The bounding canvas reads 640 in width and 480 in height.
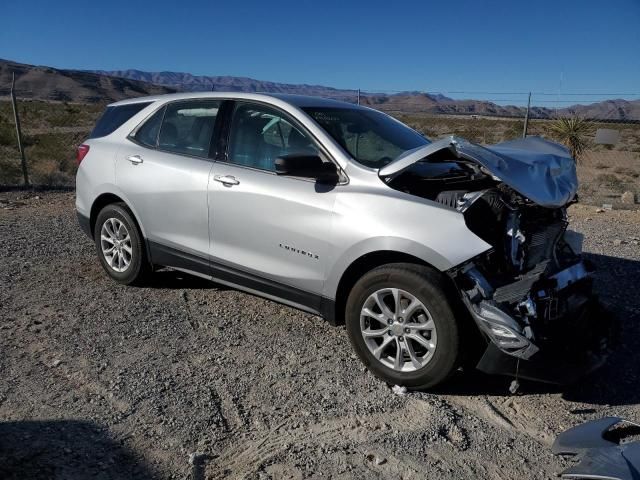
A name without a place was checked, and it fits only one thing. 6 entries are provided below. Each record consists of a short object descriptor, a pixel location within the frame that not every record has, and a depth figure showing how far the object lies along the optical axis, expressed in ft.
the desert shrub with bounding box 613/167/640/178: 67.72
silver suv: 11.37
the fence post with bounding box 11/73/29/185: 35.24
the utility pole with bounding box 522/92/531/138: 37.68
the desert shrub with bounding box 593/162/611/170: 75.36
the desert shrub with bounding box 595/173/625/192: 51.66
